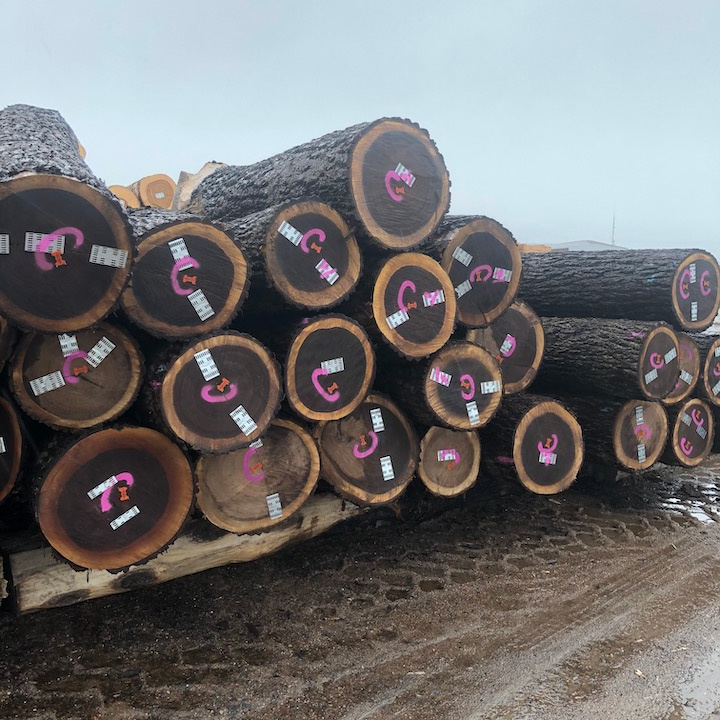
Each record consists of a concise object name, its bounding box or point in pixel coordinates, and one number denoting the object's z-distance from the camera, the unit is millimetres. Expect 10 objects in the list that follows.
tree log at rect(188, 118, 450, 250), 2934
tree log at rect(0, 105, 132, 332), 1995
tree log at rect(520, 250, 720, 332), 4355
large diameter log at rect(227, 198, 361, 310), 2734
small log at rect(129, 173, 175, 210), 9219
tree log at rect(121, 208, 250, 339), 2465
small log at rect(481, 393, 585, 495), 3656
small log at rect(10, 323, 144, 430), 2332
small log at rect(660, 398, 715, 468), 4598
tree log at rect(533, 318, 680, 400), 3928
